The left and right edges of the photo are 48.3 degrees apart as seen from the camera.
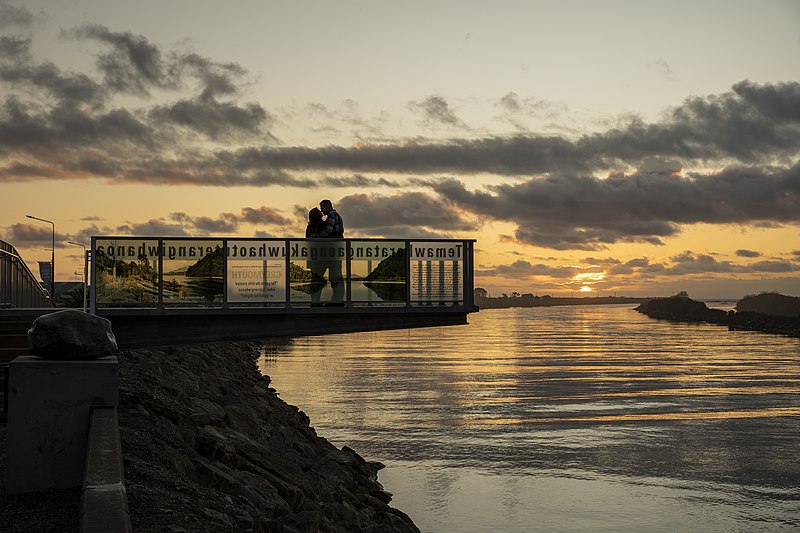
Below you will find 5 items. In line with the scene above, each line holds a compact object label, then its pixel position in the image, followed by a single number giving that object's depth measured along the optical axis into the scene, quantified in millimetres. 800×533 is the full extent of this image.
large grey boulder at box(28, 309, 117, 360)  11666
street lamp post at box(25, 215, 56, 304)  67656
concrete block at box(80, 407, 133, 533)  7949
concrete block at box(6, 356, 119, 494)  10836
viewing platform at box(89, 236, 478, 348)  22219
